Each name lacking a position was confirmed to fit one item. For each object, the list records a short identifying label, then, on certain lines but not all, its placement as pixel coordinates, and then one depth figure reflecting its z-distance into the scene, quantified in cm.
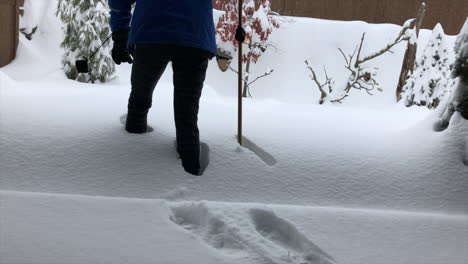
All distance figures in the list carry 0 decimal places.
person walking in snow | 254
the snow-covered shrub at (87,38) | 623
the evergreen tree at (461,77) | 299
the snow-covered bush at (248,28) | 916
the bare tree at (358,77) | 933
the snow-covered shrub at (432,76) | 716
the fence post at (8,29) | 667
